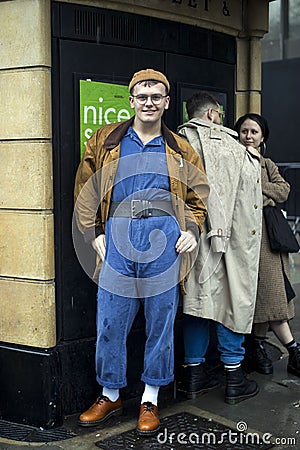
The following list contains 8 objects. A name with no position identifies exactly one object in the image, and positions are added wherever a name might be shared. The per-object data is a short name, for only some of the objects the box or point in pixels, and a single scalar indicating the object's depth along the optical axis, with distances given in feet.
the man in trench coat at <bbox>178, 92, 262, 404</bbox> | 15.79
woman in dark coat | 17.47
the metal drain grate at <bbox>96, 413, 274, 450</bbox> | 13.83
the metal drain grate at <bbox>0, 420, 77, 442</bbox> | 14.29
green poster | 15.11
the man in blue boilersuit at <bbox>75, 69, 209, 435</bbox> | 14.05
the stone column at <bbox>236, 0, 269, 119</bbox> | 19.24
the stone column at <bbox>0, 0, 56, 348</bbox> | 14.28
